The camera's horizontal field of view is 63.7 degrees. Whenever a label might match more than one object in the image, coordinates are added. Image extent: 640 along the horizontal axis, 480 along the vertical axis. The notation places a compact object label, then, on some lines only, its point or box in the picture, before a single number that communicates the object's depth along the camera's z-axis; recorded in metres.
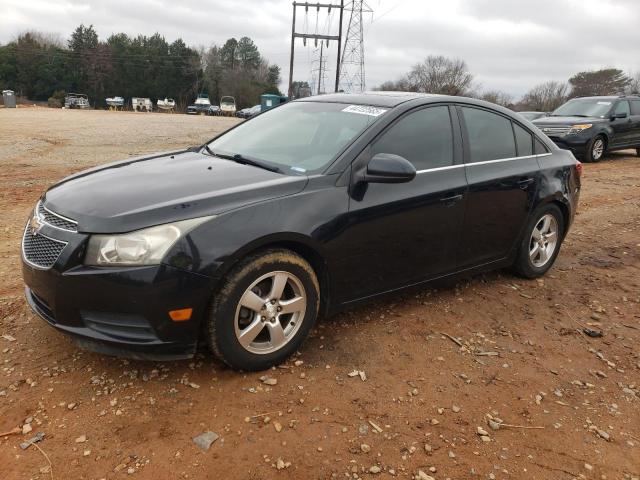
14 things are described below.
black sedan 2.59
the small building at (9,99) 45.69
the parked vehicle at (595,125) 12.54
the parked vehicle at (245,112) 48.78
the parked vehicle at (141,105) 66.75
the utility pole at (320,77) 50.23
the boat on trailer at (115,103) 66.81
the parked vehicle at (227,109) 58.47
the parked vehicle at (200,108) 62.32
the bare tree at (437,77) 58.22
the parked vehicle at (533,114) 20.12
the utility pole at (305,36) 34.25
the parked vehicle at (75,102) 63.16
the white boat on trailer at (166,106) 67.81
